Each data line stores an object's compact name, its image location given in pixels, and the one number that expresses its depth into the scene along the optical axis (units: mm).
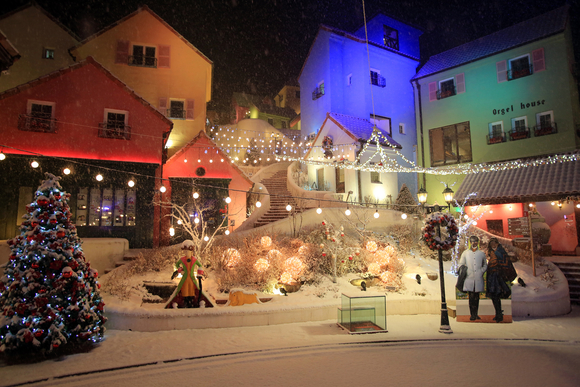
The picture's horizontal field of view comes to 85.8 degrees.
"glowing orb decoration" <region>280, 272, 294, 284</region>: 9750
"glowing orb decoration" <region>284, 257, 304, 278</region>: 9859
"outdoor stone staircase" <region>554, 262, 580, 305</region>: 11578
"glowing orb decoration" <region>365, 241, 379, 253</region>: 11555
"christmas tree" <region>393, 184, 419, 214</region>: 16503
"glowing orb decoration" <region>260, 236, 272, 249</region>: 11516
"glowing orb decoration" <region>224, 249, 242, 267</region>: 10320
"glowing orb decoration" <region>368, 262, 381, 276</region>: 10836
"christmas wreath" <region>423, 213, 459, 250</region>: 8367
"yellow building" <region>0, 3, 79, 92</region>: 17172
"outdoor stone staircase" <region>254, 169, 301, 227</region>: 15641
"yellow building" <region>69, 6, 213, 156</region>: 17516
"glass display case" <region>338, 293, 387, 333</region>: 8023
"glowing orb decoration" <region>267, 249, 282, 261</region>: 10406
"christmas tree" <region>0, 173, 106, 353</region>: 5961
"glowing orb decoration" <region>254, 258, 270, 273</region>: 9875
